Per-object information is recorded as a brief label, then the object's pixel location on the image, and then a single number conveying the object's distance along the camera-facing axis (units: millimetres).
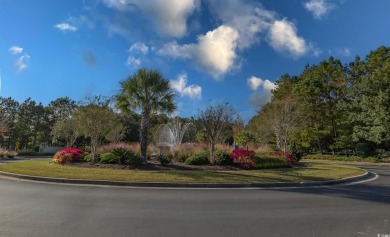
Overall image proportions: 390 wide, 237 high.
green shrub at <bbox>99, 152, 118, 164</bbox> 19797
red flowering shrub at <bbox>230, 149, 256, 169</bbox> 20172
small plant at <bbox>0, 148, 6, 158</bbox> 38250
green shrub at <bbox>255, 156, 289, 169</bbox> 20781
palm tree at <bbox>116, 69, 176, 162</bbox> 21297
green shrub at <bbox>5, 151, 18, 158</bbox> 38700
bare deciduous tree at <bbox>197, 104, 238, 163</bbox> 21953
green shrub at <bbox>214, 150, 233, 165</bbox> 20661
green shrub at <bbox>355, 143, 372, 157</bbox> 41312
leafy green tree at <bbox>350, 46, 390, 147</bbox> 39266
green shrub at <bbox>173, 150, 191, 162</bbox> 22141
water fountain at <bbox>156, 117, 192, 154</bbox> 31594
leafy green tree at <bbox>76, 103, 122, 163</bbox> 21358
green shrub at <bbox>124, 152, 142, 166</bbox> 19500
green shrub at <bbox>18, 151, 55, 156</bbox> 46688
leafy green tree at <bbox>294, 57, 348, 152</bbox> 46469
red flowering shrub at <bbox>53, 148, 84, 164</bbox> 21031
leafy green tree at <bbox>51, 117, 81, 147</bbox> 44594
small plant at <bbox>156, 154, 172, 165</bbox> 19984
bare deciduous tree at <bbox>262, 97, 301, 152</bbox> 31433
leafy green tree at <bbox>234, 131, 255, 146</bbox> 44219
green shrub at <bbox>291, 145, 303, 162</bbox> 27688
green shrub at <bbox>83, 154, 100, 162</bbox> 21031
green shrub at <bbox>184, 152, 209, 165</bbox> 20391
